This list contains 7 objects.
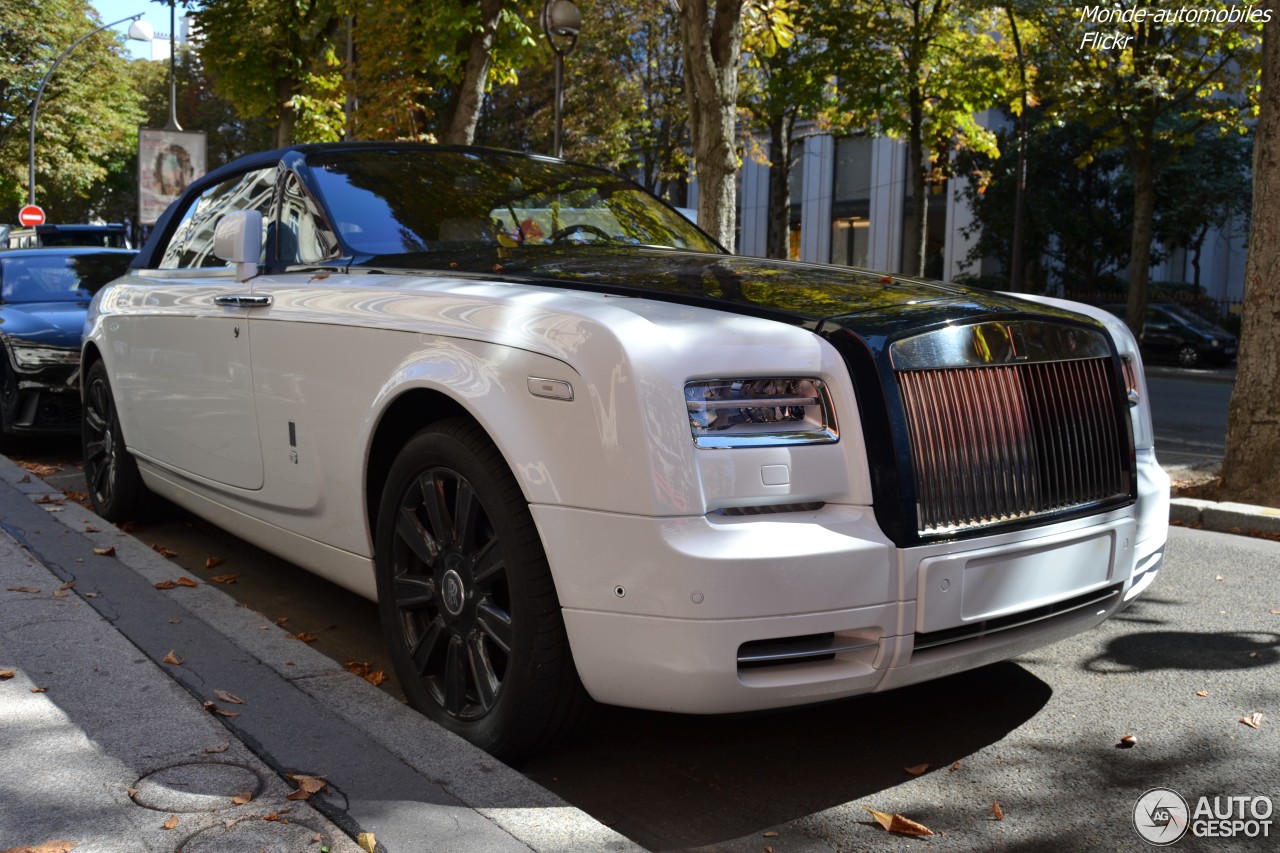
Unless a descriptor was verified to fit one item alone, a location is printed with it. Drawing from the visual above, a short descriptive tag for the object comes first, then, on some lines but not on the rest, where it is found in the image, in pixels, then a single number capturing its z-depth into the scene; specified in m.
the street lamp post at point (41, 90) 37.44
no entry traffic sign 38.00
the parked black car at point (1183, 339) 26.55
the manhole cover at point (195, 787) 2.77
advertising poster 22.03
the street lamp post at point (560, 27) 13.66
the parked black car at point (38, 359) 8.41
